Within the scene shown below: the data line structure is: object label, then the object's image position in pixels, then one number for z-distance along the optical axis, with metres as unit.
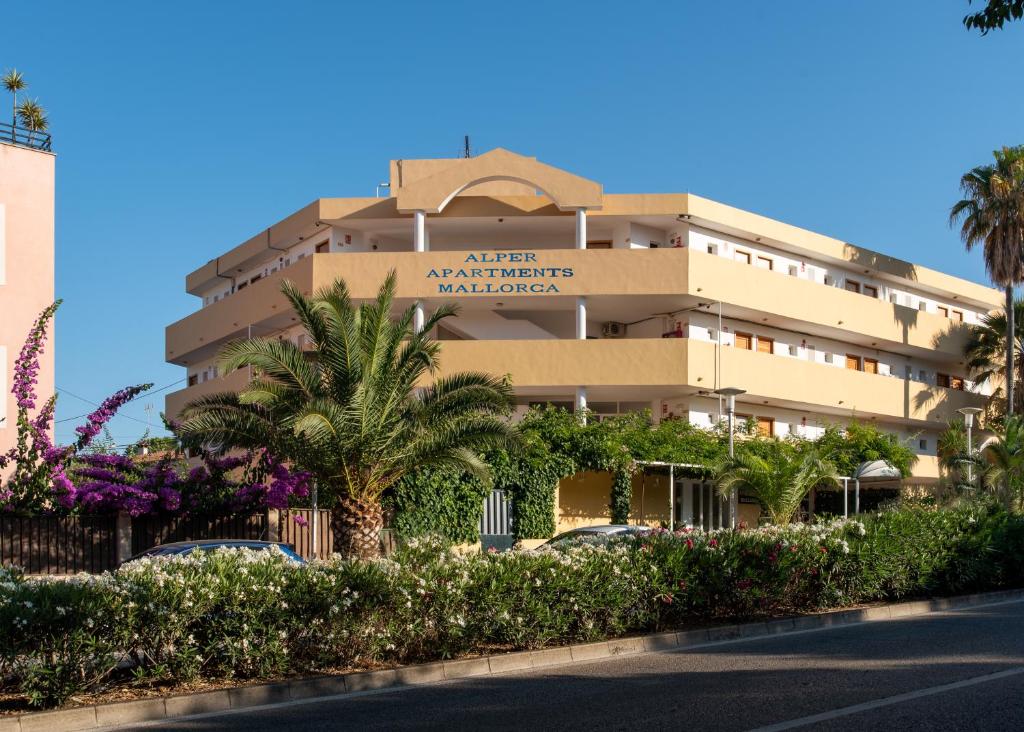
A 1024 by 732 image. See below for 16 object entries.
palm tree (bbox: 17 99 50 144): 27.33
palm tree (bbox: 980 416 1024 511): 29.98
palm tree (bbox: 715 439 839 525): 24.14
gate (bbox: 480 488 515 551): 31.00
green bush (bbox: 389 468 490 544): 29.17
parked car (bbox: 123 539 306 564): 17.34
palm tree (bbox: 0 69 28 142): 27.92
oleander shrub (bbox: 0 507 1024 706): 10.08
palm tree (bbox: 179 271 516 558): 19.34
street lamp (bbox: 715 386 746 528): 29.06
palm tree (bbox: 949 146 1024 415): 43.47
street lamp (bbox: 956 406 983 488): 31.67
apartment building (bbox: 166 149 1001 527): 36.56
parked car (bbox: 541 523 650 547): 23.05
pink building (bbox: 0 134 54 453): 26.05
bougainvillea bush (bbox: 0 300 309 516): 24.44
